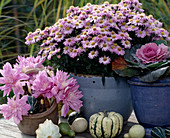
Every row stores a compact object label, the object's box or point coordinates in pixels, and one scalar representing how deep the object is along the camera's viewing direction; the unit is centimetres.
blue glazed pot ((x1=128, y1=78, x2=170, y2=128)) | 120
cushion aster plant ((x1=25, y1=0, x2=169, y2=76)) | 129
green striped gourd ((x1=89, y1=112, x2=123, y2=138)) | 123
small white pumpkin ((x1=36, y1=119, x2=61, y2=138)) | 120
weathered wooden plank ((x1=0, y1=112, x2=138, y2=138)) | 130
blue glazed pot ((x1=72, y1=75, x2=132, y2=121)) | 131
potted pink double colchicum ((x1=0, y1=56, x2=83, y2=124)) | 123
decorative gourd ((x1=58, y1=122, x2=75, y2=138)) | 128
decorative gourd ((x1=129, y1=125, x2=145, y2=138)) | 122
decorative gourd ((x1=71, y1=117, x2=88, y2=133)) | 131
